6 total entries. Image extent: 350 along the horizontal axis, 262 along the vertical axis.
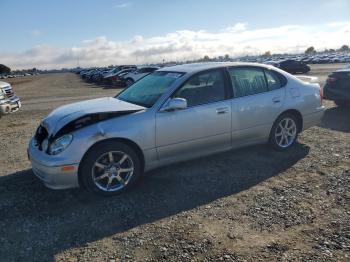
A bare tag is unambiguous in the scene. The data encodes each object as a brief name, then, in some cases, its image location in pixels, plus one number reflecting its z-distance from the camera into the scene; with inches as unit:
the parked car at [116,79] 1031.0
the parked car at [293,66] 1282.0
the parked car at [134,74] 981.8
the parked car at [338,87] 370.6
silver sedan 172.1
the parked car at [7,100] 363.6
